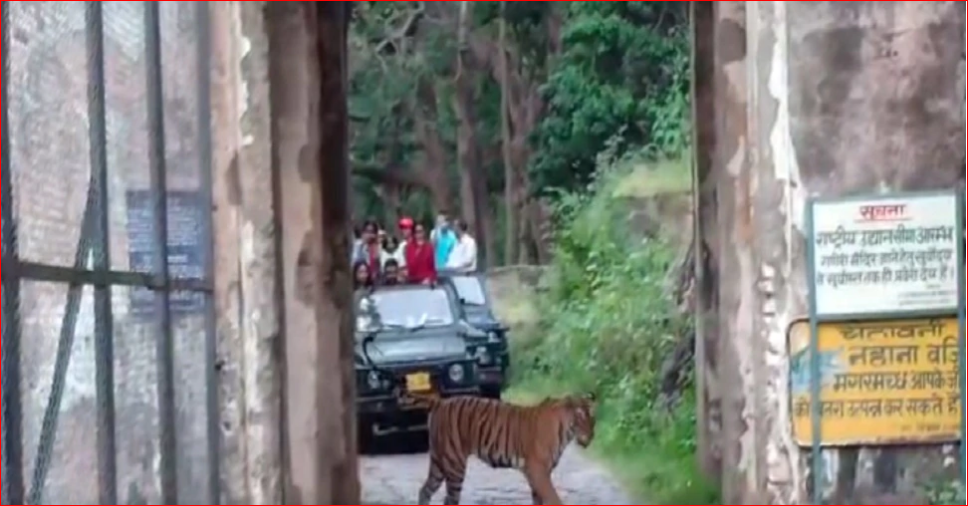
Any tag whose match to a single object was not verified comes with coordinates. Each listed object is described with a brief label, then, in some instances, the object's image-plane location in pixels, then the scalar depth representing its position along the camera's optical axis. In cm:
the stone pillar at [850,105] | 1445
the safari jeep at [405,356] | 2605
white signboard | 1439
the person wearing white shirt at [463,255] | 3616
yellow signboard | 1457
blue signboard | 1299
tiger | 2191
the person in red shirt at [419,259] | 3047
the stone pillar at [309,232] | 1709
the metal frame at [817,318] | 1442
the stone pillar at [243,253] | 1608
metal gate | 933
